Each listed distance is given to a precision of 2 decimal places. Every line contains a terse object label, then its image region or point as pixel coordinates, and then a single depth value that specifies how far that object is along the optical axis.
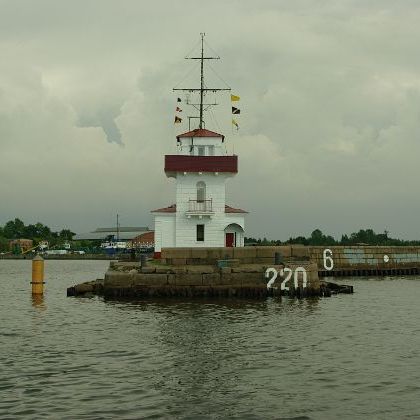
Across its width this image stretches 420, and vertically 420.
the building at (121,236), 171.80
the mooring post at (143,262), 33.00
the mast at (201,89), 48.19
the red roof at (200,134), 44.94
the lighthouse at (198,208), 42.94
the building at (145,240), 142.38
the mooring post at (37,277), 36.00
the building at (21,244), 178.86
